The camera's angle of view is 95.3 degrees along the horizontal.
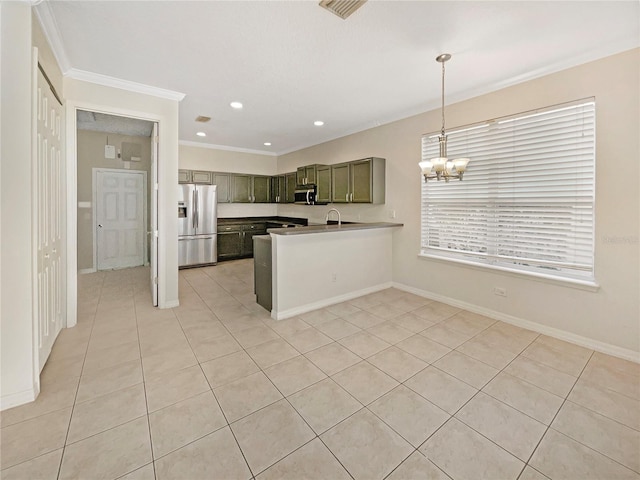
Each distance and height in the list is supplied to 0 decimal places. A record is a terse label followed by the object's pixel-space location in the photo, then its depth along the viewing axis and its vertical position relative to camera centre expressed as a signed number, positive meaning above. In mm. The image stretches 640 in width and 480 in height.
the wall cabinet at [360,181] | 4707 +817
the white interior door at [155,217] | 3680 +142
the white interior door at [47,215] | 2135 +106
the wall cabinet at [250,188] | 7078 +1007
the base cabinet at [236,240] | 6770 -273
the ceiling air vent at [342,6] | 2045 +1598
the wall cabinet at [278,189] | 7293 +1026
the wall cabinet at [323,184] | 5598 +886
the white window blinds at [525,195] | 2896 +397
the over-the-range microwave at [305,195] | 6094 +739
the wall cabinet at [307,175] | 5946 +1153
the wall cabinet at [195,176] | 6262 +1142
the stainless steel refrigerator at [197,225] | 5949 +69
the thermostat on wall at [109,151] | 5742 +1520
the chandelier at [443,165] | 2814 +641
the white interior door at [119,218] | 5773 +210
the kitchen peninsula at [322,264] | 3518 -479
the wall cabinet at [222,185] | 6750 +1023
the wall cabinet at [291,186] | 6809 +1025
